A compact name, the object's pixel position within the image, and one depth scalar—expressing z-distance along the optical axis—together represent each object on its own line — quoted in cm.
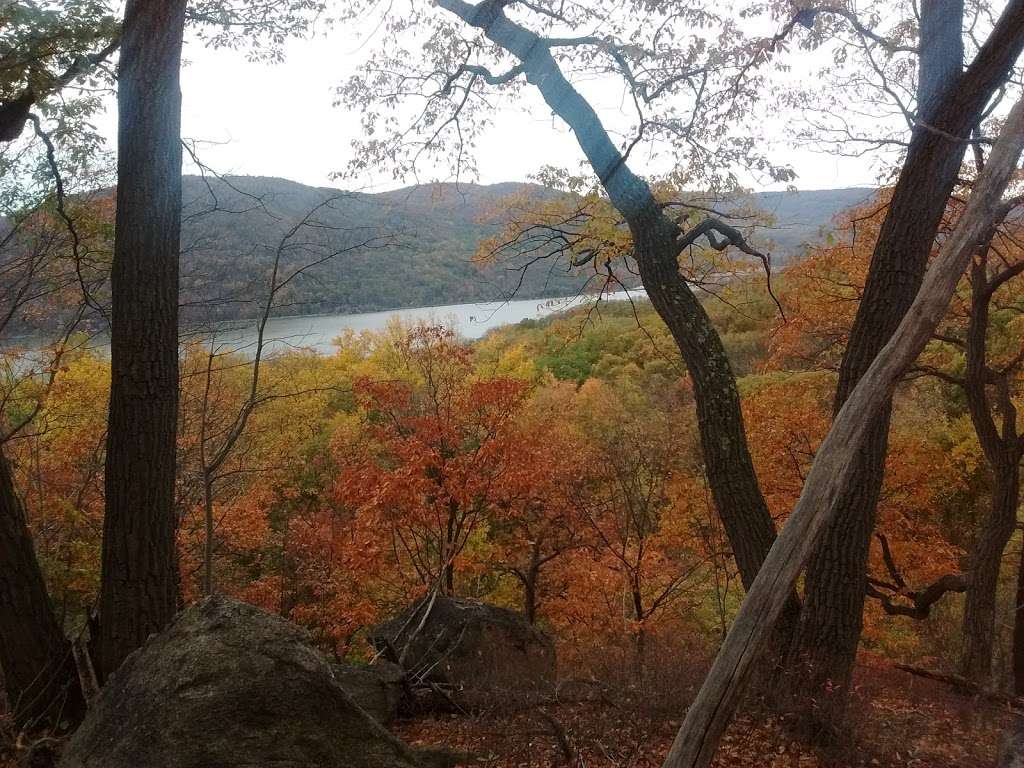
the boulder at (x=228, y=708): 246
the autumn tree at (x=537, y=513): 1267
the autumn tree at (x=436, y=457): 1195
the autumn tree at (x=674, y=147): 424
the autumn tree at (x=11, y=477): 374
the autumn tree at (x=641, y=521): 1322
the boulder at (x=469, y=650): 634
